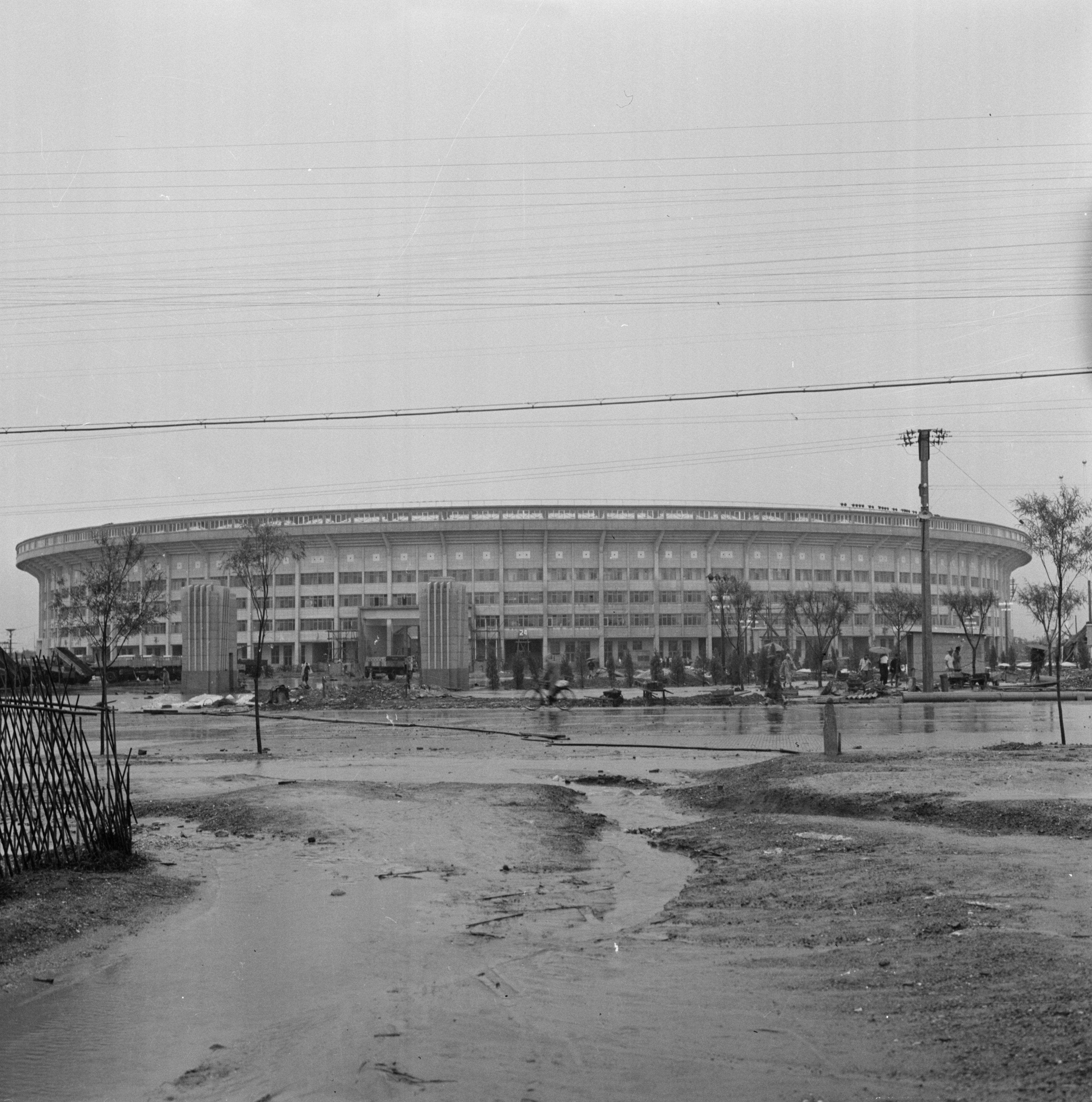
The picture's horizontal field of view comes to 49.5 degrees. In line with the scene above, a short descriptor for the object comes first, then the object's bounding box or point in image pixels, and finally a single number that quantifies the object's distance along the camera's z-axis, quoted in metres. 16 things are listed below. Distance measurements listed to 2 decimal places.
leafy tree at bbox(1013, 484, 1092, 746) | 24.42
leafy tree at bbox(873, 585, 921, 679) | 71.06
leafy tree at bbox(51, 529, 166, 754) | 33.94
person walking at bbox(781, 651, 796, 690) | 48.78
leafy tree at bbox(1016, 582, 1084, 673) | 54.38
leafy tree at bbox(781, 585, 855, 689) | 62.69
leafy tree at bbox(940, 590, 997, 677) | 62.62
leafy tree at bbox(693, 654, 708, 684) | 62.75
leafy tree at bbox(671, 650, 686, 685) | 55.66
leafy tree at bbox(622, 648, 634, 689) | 55.44
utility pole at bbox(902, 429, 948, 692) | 40.69
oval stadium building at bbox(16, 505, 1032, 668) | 99.38
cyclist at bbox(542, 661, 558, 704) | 36.84
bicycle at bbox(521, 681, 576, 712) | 37.00
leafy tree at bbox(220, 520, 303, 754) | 37.16
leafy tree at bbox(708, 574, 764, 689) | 61.38
